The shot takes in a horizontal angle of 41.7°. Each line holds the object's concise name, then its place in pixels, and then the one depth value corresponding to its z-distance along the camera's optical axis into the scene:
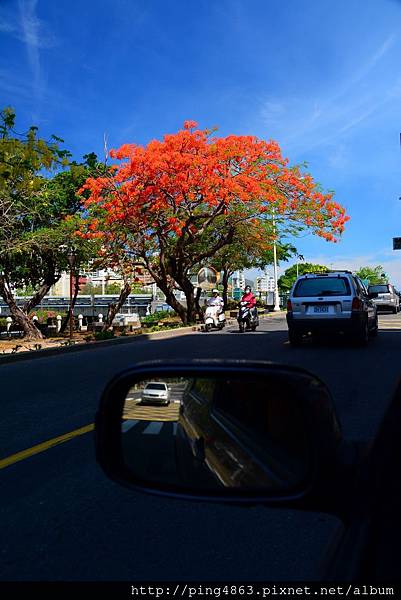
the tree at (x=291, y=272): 109.96
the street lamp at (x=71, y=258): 20.81
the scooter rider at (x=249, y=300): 20.08
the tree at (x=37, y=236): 18.03
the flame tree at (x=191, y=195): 20.64
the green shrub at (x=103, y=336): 17.42
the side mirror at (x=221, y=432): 1.31
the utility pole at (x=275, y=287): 44.28
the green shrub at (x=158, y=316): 35.97
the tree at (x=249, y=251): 25.45
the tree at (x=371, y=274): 138.25
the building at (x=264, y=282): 84.47
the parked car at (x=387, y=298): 34.51
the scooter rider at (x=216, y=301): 21.78
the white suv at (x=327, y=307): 13.16
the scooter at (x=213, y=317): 21.69
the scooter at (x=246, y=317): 19.98
